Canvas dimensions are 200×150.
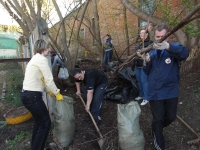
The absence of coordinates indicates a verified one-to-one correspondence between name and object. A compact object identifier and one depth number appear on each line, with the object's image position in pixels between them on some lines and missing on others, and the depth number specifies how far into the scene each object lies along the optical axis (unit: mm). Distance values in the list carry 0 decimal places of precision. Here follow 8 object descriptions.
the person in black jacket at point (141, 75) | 3648
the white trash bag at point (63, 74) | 5087
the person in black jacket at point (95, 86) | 3057
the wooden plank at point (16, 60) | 3360
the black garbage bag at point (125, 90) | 4277
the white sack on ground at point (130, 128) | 2305
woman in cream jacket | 2342
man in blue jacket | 2227
